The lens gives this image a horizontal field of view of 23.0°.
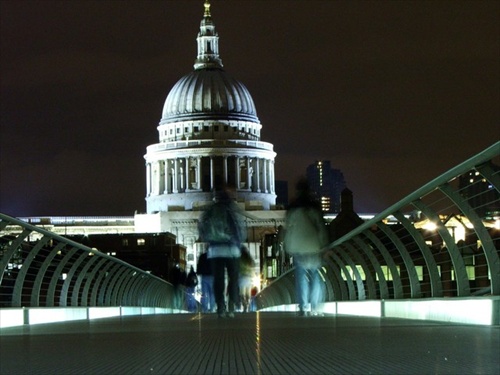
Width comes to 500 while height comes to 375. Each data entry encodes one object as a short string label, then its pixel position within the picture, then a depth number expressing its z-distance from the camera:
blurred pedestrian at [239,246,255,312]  28.88
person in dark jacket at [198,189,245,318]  18.20
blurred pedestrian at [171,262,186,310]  45.91
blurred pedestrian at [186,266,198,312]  45.01
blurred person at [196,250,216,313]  26.33
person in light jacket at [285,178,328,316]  18.77
